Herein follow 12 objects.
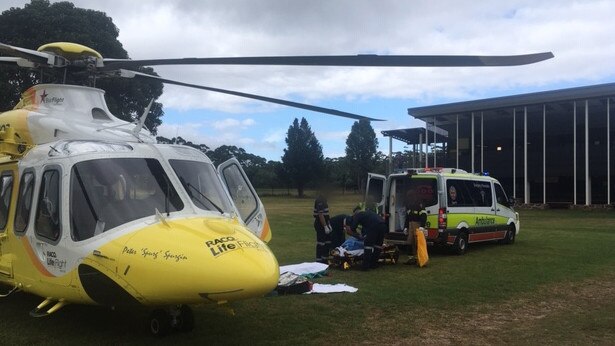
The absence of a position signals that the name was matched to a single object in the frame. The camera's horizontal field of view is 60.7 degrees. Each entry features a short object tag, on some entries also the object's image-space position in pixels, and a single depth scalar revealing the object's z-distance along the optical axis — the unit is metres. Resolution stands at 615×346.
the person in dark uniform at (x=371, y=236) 10.92
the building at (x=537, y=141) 36.34
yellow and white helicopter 4.70
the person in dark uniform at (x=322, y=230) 11.83
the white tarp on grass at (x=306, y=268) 10.19
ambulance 13.00
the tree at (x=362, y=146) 61.78
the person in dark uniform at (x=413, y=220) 12.10
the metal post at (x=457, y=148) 42.09
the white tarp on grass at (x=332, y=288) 8.73
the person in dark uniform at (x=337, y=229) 12.37
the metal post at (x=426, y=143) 42.72
